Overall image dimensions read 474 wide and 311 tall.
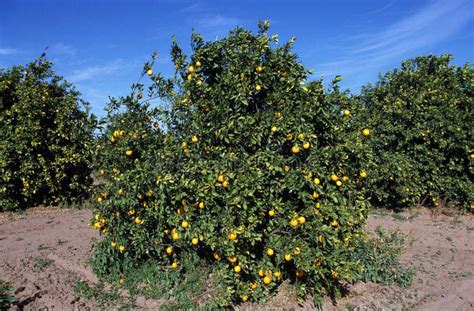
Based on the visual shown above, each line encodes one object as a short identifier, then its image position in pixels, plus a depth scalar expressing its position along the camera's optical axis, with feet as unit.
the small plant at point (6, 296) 10.59
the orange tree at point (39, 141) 23.54
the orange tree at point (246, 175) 10.71
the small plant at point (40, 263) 13.72
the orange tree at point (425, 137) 24.71
